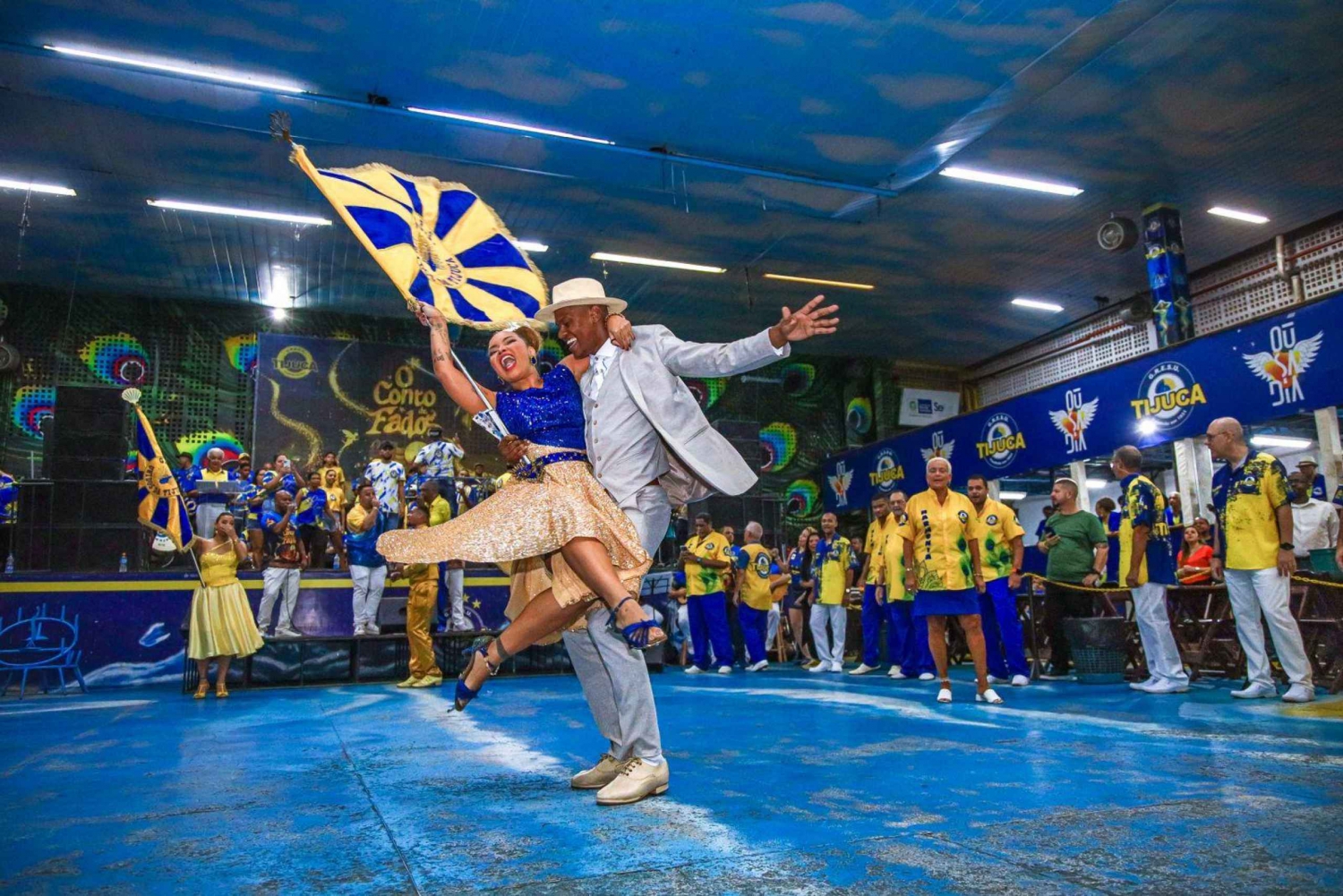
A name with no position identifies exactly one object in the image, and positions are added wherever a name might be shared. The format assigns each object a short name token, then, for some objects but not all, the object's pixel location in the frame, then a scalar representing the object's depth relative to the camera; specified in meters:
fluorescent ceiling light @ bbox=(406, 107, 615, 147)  9.90
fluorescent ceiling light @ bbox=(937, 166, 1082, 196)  11.89
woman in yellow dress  7.98
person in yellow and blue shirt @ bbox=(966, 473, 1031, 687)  7.29
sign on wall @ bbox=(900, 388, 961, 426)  20.05
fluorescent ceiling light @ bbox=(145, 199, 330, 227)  12.50
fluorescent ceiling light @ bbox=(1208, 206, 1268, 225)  13.28
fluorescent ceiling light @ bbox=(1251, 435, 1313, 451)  15.14
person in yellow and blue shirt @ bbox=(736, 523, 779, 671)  10.27
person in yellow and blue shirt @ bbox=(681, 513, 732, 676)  9.84
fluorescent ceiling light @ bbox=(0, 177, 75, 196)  11.98
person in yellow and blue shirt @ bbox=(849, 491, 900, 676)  9.20
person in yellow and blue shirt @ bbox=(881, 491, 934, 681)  8.20
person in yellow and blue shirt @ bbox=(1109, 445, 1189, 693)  6.48
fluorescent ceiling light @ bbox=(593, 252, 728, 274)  14.64
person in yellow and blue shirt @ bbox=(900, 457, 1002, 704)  5.73
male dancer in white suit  2.86
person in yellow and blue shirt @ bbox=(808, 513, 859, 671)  10.08
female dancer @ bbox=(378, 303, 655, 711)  2.75
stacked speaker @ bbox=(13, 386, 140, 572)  10.88
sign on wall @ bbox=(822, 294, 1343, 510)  9.62
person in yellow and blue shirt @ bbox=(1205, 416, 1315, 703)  5.66
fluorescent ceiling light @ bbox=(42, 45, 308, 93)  8.88
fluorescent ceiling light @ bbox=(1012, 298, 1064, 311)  16.83
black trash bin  7.38
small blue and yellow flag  8.06
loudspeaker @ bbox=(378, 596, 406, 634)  10.88
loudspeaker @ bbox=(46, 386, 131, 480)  11.33
